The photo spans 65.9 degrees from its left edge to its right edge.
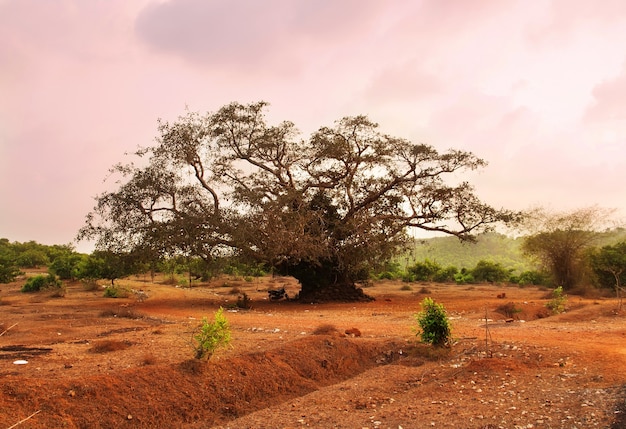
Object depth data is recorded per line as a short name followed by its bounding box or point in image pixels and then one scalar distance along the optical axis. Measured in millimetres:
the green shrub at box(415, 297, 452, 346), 9469
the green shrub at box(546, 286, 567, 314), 15227
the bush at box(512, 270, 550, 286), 35594
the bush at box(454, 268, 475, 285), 38984
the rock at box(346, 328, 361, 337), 11345
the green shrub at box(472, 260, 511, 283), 39553
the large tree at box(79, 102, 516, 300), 19203
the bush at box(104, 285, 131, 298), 24250
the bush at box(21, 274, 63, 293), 26188
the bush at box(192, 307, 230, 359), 8016
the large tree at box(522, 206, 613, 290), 26734
